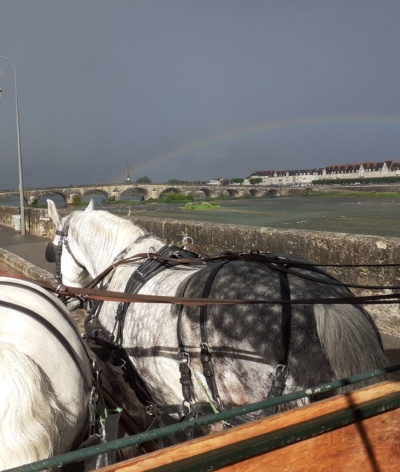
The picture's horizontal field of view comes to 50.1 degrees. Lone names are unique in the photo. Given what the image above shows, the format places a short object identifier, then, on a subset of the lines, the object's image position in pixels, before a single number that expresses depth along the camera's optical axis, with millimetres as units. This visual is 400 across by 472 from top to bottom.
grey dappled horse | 1867
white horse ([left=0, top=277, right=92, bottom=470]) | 1397
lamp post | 16644
